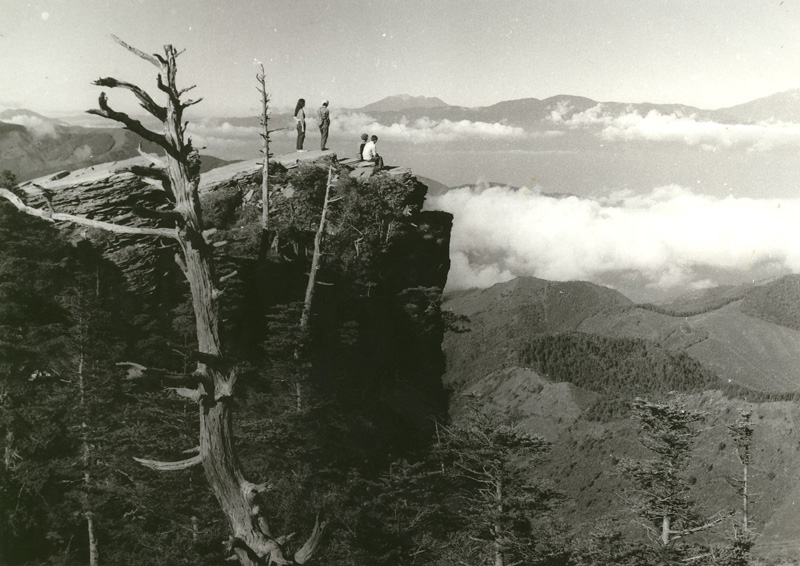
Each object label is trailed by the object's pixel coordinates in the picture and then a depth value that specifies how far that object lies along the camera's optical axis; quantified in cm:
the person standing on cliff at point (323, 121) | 2804
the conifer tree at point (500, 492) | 1994
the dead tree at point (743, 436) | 3221
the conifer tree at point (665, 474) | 2370
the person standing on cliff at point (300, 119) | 2709
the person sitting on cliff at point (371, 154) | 3278
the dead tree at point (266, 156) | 2705
